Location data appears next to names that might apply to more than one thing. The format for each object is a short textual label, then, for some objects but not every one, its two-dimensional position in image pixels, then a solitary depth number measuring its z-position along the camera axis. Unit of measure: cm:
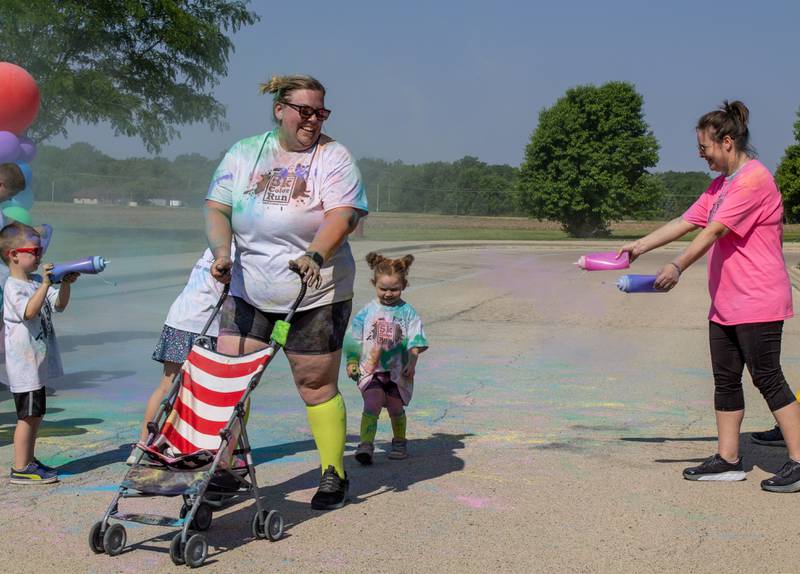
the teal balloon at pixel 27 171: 668
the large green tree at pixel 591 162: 5881
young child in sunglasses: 503
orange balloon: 665
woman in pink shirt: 502
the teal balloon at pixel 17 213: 644
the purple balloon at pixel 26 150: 671
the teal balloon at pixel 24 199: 662
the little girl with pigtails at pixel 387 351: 563
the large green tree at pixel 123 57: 2217
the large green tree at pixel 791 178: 5346
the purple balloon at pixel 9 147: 642
